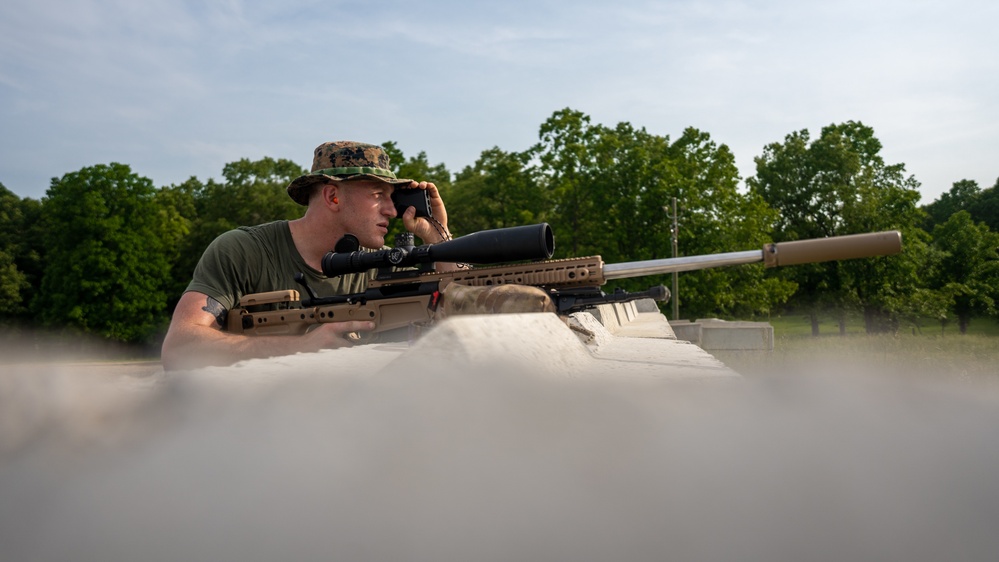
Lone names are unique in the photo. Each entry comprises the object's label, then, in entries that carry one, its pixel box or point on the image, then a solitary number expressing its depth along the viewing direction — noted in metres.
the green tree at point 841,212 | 40.94
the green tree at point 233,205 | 42.41
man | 3.35
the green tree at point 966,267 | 23.84
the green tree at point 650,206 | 30.73
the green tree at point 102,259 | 40.06
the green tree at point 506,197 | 32.19
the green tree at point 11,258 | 40.22
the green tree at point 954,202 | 43.03
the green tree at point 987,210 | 41.28
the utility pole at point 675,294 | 25.63
